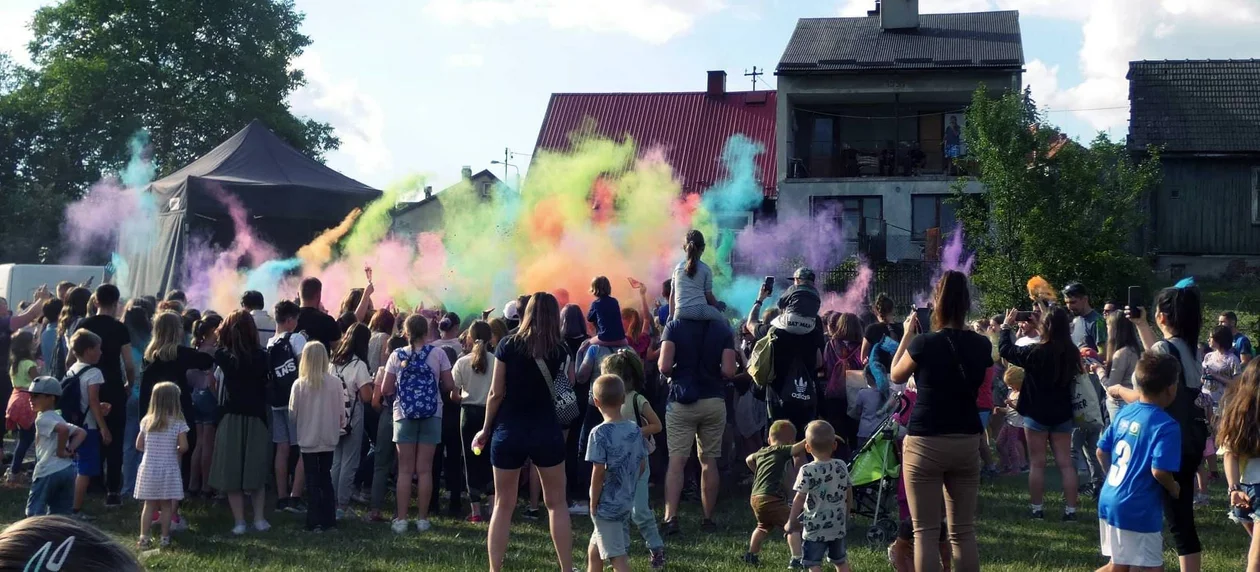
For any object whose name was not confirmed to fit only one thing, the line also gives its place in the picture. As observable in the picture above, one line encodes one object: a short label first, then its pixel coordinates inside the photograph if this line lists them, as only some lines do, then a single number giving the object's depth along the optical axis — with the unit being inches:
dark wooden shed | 1223.5
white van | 848.3
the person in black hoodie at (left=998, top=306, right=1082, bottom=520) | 323.9
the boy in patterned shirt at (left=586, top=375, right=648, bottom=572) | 252.4
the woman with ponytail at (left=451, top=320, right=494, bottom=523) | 345.1
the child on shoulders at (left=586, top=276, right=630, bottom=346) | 343.9
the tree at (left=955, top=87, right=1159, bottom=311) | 948.0
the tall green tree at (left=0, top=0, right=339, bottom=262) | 1460.4
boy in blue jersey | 217.5
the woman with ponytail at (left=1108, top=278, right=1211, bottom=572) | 229.3
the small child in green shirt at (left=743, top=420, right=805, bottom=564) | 288.0
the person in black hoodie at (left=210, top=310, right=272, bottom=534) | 331.6
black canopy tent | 674.8
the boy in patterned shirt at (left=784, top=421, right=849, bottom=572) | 253.9
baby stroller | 284.7
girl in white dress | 308.5
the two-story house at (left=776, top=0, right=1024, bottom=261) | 1183.6
